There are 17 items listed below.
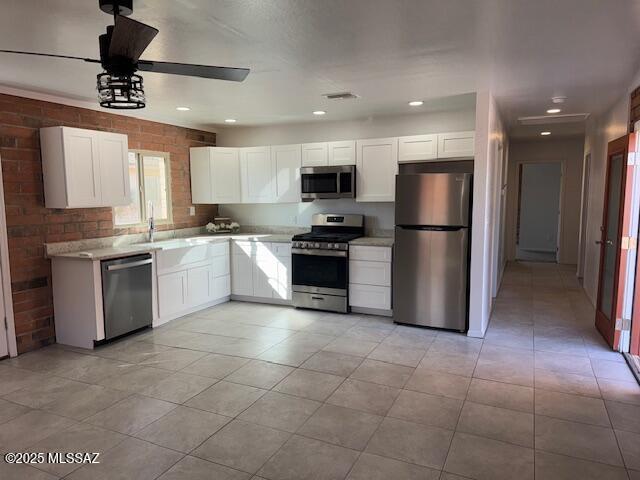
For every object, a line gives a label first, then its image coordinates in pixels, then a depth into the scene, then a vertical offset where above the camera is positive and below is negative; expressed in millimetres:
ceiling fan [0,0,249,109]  1827 +692
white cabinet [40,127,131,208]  3961 +341
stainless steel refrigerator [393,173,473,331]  4324 -511
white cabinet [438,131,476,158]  4695 +628
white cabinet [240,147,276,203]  5844 +353
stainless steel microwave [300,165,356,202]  5273 +237
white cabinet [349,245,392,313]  4953 -928
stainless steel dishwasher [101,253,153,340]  4070 -945
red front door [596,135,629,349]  3846 -410
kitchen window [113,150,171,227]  5074 +136
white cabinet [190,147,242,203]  5910 +367
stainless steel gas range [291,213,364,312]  5145 -877
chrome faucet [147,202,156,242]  5168 -319
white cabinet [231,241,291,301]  5531 -934
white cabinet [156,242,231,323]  4758 -949
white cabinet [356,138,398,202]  5105 +380
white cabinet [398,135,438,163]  4883 +613
